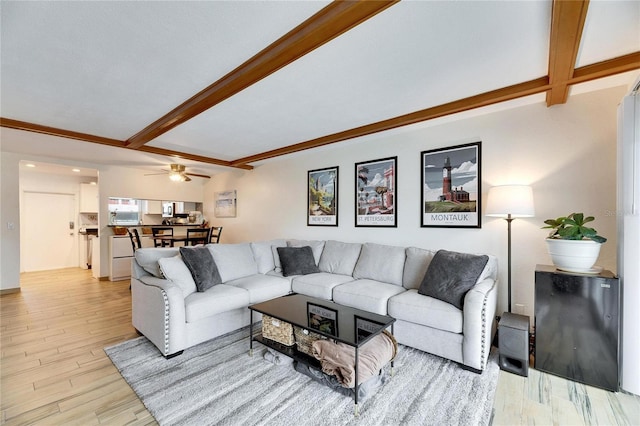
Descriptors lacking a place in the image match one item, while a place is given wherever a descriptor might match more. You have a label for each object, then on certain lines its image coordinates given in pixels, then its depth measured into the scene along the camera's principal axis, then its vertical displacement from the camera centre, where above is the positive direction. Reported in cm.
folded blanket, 187 -106
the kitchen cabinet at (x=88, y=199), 688 +30
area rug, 172 -130
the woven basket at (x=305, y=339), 219 -104
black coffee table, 190 -87
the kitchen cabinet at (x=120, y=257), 545 -94
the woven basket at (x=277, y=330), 229 -103
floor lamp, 250 +9
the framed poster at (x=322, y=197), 445 +24
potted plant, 211 -26
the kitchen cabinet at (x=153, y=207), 634 +9
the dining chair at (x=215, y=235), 664 -57
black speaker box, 219 -109
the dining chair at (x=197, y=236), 507 -48
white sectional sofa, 231 -85
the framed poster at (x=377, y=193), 376 +27
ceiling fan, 538 +78
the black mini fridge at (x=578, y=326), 201 -88
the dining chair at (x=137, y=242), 459 -55
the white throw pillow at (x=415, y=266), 304 -62
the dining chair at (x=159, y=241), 501 -62
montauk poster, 308 +30
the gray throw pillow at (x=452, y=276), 246 -60
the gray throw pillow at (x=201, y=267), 289 -60
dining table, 496 -50
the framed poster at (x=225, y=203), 633 +19
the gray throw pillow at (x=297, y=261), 366 -68
